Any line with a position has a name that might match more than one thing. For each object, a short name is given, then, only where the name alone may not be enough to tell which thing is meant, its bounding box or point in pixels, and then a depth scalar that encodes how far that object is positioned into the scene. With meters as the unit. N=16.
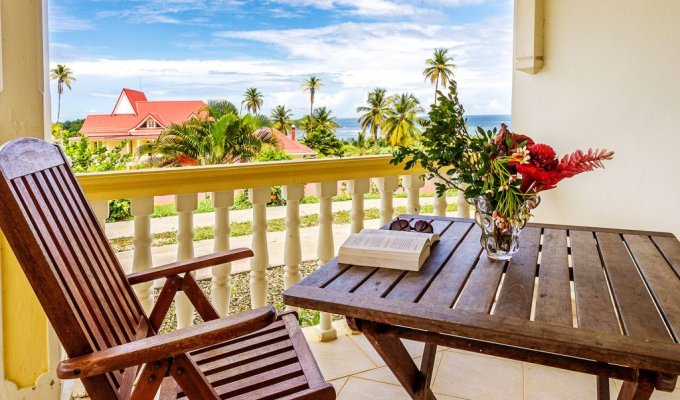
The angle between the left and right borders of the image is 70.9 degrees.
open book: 1.35
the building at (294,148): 23.34
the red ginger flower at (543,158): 1.27
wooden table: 0.96
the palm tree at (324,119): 30.91
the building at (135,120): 20.83
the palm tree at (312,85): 30.98
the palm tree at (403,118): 28.44
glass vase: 1.39
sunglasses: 1.64
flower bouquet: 1.28
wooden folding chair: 0.90
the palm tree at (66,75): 18.69
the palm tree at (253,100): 28.12
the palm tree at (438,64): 23.82
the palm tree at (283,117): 31.14
